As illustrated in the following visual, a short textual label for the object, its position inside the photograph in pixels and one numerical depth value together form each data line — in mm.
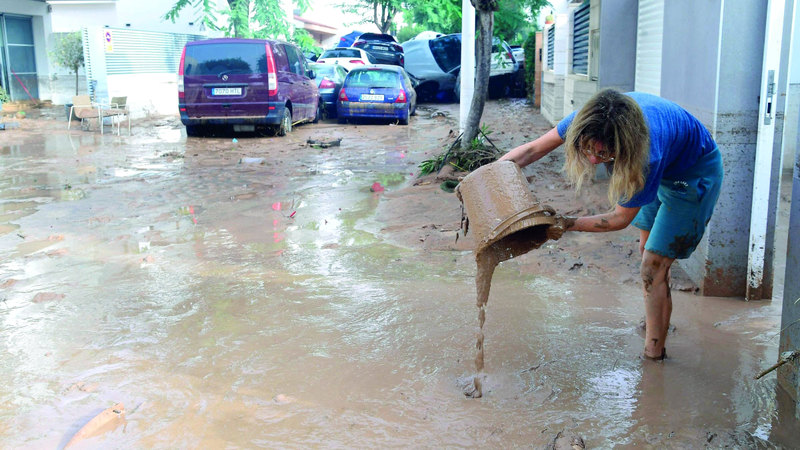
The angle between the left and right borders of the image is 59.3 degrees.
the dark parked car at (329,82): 17875
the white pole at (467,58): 10148
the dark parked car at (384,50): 23422
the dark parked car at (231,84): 13234
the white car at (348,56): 21406
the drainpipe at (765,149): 4188
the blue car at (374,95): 16141
